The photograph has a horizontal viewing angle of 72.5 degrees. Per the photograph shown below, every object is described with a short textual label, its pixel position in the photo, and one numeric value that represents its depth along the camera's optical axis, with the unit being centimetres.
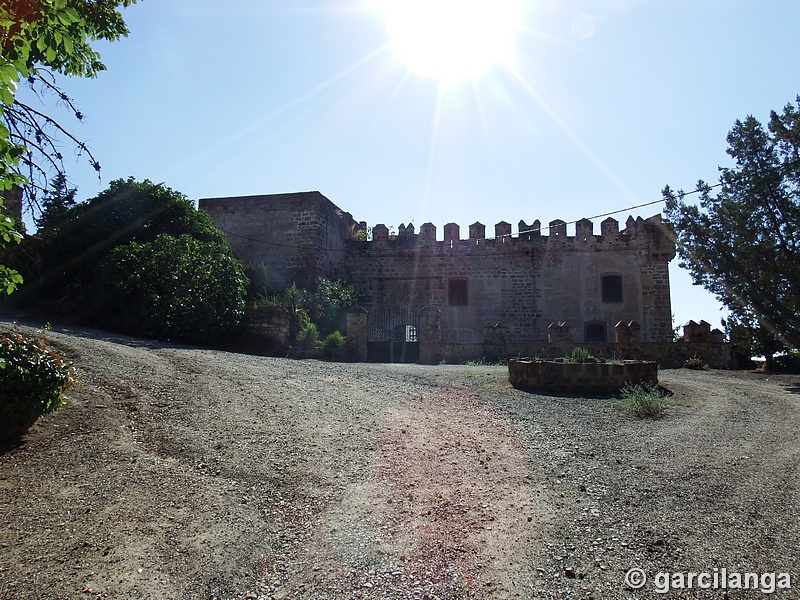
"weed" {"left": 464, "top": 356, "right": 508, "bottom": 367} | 1441
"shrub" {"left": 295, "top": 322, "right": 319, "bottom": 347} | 1430
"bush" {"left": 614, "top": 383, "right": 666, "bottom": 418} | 738
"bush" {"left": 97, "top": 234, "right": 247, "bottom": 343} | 1208
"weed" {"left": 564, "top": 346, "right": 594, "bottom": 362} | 993
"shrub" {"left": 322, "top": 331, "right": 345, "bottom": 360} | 1445
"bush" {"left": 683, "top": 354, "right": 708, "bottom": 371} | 1506
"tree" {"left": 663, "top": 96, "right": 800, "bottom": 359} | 1340
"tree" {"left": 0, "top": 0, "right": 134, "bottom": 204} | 290
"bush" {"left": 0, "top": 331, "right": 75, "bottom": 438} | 449
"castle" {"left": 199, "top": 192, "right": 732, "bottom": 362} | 2075
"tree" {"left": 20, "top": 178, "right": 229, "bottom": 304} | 1355
